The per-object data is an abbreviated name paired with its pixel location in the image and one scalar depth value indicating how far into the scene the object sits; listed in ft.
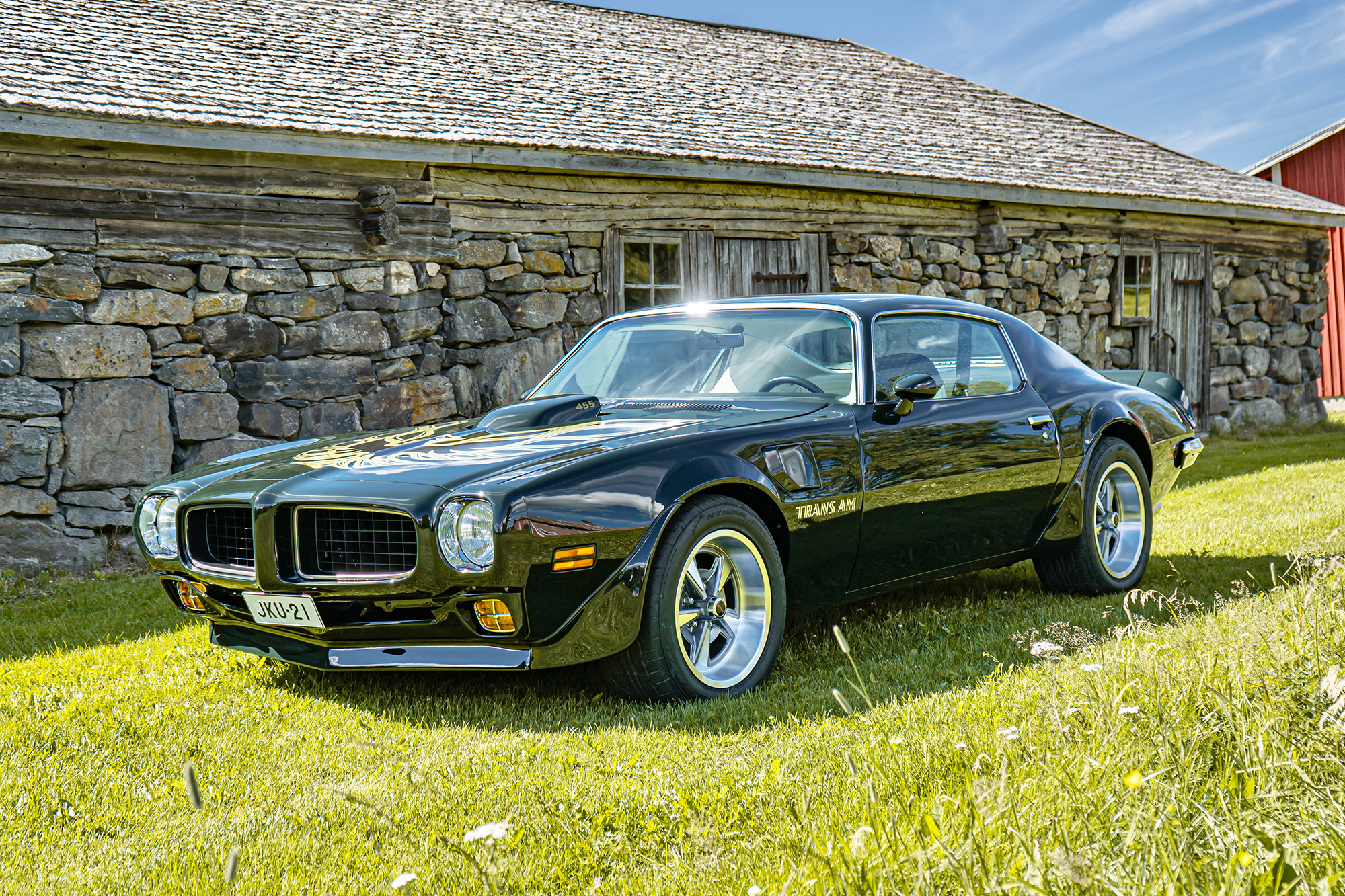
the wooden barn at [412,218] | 22.59
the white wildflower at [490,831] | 6.56
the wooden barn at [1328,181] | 69.72
